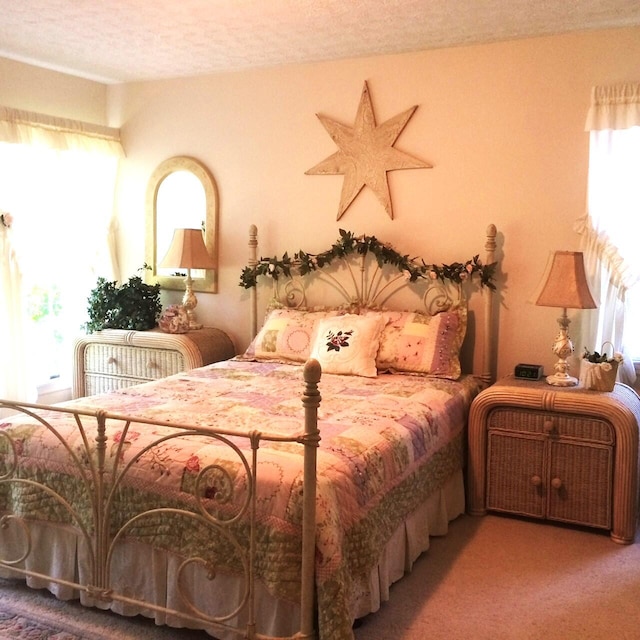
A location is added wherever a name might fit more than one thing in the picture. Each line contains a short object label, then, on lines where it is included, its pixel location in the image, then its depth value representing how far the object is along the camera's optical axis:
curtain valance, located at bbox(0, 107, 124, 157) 4.09
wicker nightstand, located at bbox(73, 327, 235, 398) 4.20
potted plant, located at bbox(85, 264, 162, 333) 4.41
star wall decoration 3.97
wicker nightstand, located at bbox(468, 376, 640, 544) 3.08
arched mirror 4.57
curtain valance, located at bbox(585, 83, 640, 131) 3.38
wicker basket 3.23
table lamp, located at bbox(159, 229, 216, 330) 4.31
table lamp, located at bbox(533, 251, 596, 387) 3.27
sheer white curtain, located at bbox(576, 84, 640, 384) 3.42
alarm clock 3.51
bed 2.04
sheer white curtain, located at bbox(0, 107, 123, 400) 4.13
